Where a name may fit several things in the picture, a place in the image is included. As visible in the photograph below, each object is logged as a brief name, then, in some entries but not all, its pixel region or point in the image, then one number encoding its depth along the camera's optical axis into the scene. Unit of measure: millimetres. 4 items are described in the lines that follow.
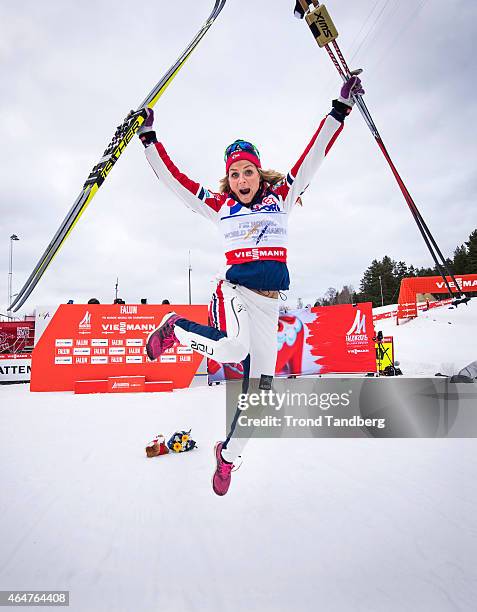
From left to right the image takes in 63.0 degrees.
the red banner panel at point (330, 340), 9461
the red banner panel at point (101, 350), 8305
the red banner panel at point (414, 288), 20812
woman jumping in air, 2051
